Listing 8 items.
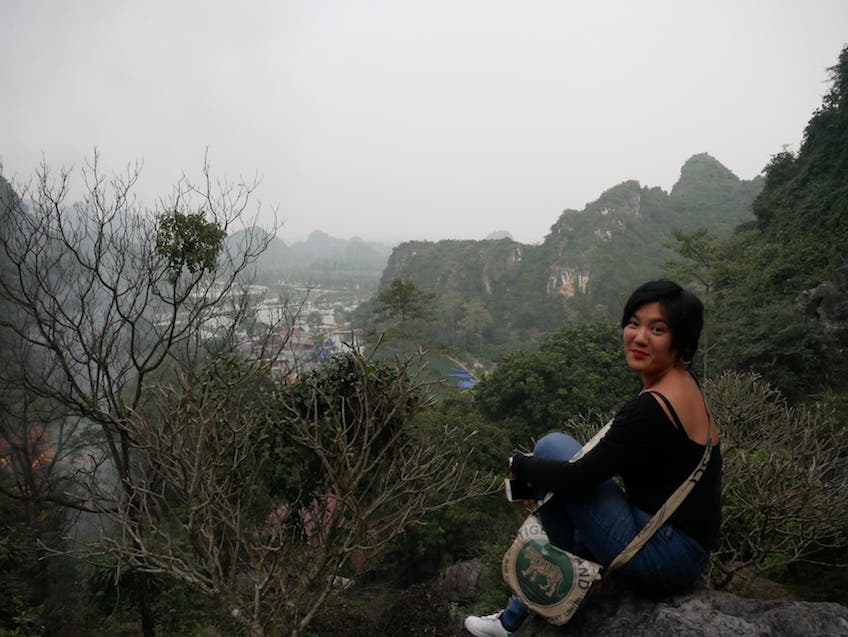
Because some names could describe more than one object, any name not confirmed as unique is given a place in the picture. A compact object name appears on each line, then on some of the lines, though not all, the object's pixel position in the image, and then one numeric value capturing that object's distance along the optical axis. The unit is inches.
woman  50.1
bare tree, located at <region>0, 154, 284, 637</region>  175.8
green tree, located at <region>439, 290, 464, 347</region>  1852.9
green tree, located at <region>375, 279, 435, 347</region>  611.2
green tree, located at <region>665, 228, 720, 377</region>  479.8
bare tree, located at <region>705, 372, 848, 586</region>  115.1
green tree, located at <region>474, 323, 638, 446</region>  527.1
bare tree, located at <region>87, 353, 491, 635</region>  96.1
